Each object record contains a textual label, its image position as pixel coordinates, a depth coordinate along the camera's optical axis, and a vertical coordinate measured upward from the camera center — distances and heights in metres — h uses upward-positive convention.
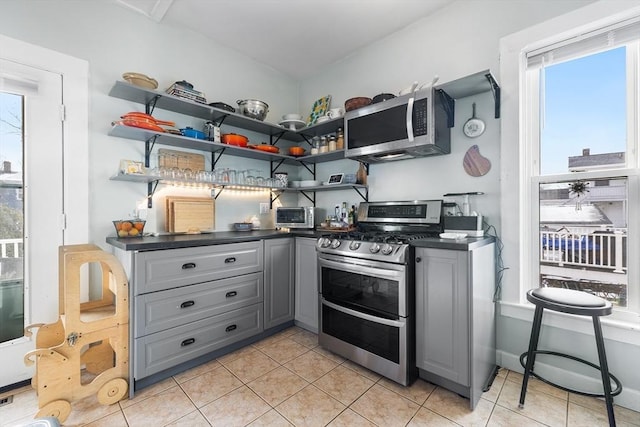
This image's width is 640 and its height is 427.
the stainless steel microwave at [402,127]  2.08 +0.69
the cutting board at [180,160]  2.47 +0.49
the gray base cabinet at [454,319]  1.65 -0.64
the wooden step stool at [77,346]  1.53 -0.77
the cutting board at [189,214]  2.46 +0.00
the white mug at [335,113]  2.81 +1.01
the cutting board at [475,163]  2.15 +0.40
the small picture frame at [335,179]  2.88 +0.37
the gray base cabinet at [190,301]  1.80 -0.63
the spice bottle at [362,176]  2.83 +0.38
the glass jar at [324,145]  2.97 +0.73
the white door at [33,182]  1.86 +0.22
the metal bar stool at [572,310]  1.41 -0.49
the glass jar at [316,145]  3.03 +0.75
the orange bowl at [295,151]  3.16 +0.71
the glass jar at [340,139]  2.84 +0.76
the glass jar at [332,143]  2.90 +0.73
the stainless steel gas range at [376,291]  1.83 -0.55
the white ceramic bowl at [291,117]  3.07 +1.05
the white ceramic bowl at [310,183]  3.03 +0.33
